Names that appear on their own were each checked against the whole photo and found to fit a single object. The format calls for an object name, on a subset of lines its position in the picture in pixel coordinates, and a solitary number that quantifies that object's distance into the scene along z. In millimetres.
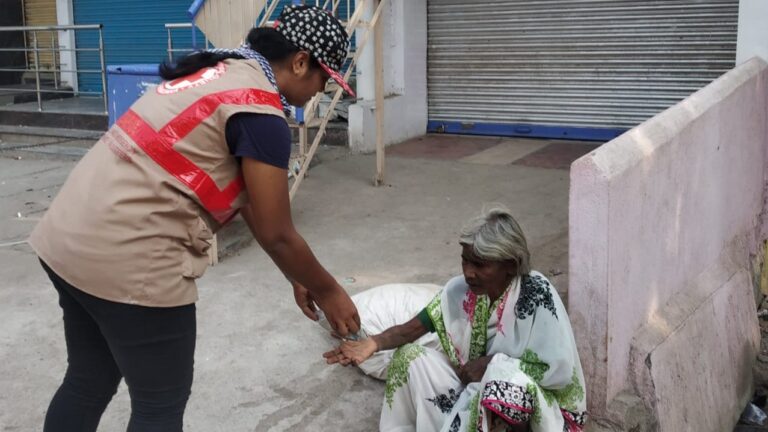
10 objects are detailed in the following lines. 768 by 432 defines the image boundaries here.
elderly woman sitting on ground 2672
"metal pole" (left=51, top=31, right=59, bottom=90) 11343
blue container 5340
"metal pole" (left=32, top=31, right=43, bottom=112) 9566
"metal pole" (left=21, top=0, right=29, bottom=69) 12305
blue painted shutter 10680
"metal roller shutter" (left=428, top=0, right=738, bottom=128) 7523
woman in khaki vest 1997
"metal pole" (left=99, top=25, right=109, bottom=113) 8838
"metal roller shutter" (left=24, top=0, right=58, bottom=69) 12031
